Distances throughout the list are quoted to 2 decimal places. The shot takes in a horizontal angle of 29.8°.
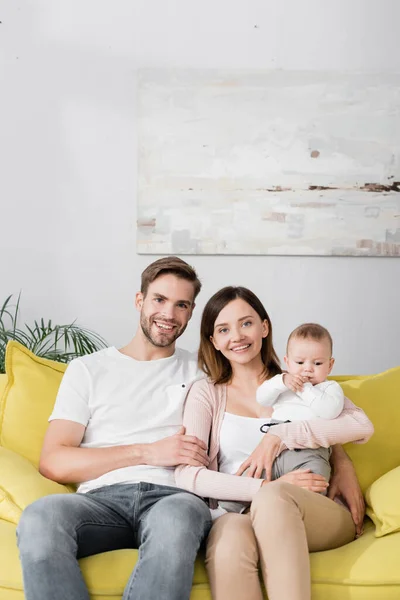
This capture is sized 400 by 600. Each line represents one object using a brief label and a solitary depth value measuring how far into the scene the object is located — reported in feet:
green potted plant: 10.75
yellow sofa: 5.74
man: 5.41
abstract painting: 11.21
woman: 5.51
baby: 6.61
